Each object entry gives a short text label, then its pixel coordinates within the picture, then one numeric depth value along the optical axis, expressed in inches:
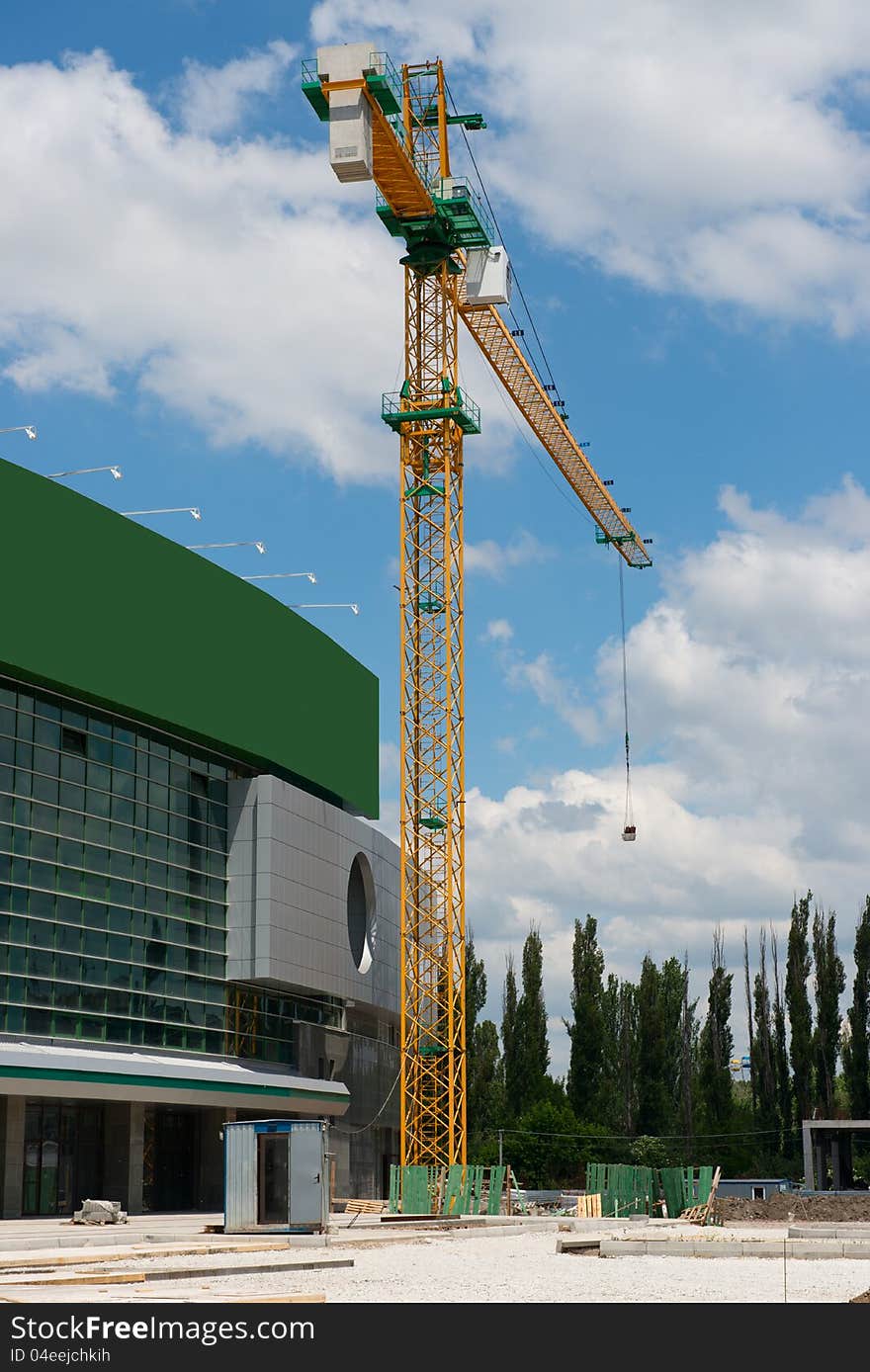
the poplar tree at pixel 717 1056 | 3693.4
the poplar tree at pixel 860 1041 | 3390.7
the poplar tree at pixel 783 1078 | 3577.8
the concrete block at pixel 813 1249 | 1298.0
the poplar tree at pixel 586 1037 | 3737.7
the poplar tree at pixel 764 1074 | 3604.8
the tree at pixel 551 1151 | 3496.6
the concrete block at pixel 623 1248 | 1316.4
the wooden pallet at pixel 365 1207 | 2277.3
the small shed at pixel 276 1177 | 1483.8
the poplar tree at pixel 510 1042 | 3777.1
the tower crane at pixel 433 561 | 2591.0
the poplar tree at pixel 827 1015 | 3570.4
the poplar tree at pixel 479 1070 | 3796.8
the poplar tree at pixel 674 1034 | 3762.3
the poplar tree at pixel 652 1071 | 3713.1
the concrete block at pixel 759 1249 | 1280.8
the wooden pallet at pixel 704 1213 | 2132.1
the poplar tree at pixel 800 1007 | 3582.7
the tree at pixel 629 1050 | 3873.0
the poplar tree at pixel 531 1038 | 3764.8
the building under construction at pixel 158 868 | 1924.2
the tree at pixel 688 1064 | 3811.5
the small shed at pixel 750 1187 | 2891.2
